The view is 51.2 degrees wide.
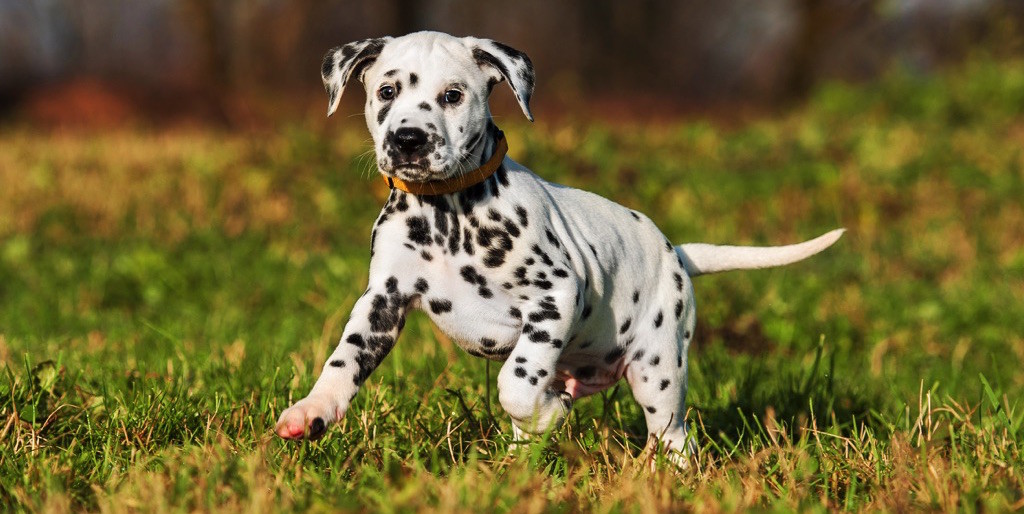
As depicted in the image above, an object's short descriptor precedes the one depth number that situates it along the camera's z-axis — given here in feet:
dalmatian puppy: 11.30
